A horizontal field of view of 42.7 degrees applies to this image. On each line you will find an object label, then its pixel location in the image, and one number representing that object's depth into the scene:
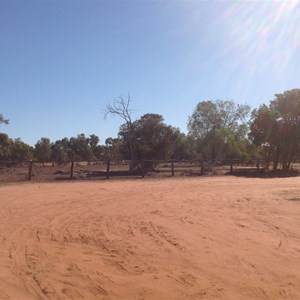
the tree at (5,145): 48.48
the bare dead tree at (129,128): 37.75
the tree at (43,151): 80.58
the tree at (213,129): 65.12
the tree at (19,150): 59.69
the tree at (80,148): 92.25
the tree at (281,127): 35.97
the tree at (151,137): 39.28
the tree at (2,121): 43.36
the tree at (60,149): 84.68
